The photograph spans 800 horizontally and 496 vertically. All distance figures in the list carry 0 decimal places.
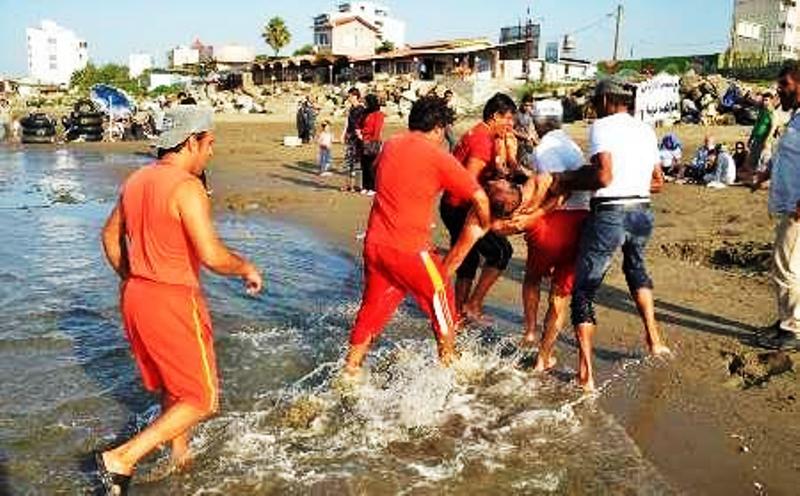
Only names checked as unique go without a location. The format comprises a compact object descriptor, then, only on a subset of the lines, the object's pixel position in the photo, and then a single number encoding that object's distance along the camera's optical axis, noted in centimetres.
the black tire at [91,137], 2968
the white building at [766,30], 5553
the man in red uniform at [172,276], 353
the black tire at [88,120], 2947
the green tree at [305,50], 7888
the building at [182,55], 13232
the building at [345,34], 7738
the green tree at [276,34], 8256
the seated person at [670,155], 1614
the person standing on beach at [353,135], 1491
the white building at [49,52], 18900
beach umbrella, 2978
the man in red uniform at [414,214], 479
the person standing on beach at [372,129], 1362
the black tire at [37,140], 2927
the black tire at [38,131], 2928
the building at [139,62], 16862
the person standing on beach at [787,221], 582
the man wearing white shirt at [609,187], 496
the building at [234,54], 9119
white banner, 1906
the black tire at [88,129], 2950
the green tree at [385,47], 6850
